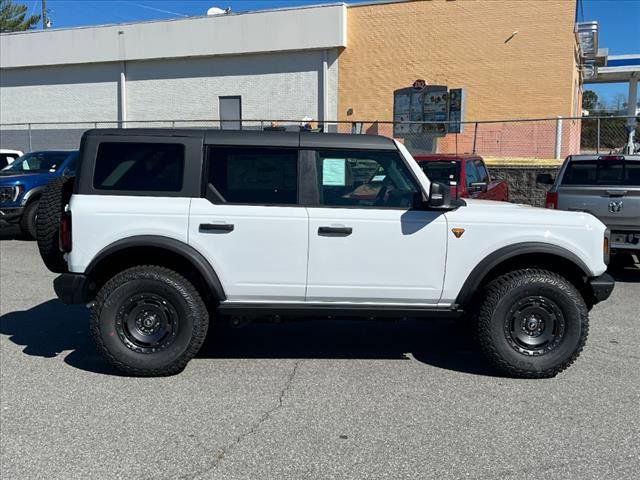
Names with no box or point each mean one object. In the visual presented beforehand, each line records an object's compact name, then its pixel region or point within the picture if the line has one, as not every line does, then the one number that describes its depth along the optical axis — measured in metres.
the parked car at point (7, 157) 15.55
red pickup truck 10.25
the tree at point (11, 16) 42.72
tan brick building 20.66
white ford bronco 4.85
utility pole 45.34
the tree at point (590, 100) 56.65
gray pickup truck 8.27
